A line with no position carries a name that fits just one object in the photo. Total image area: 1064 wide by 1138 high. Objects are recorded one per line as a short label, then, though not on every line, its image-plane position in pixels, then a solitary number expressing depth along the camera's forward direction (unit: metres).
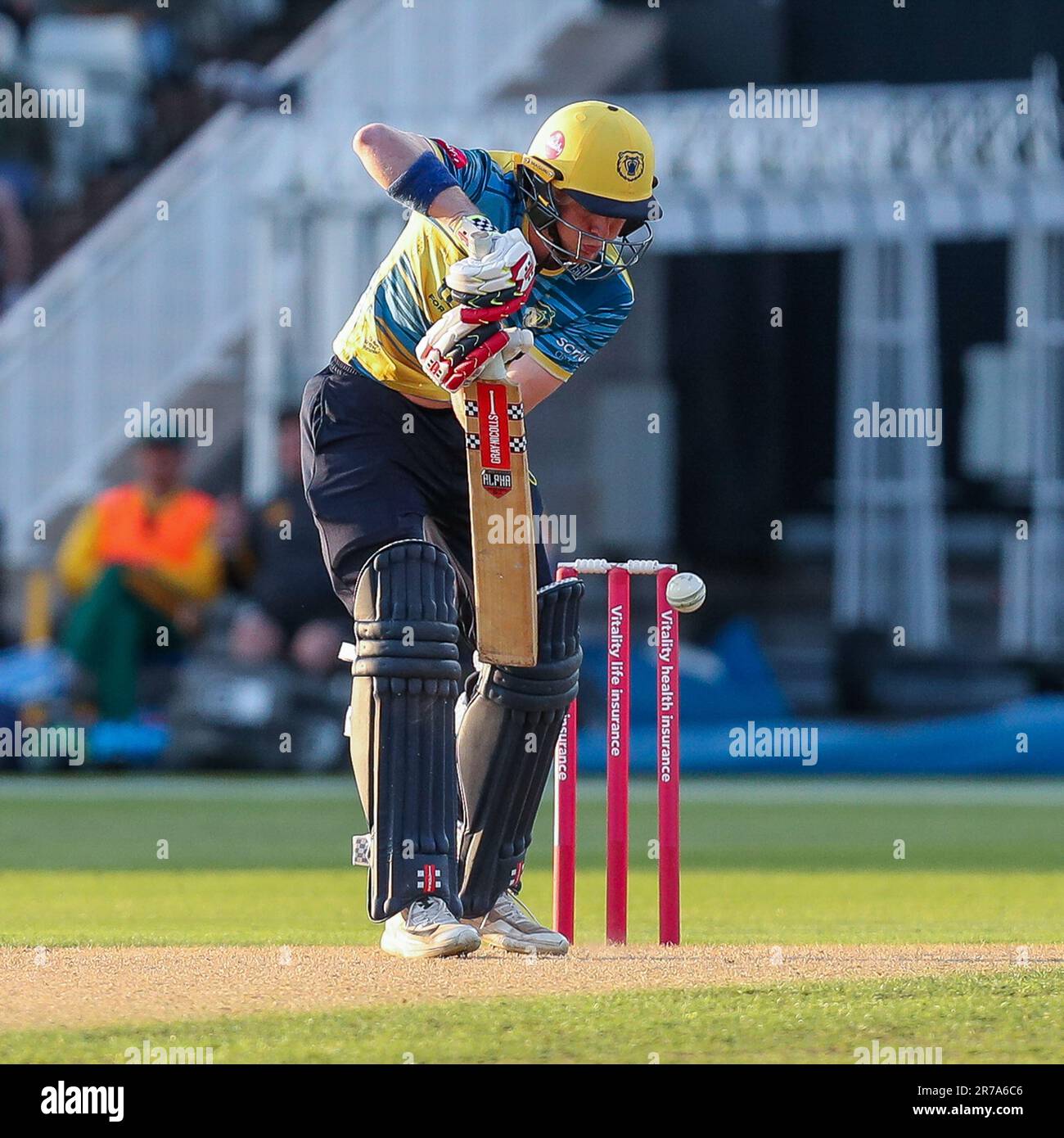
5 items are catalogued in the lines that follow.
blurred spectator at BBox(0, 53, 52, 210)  18.72
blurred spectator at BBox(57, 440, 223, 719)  13.14
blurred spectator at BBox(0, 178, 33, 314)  17.45
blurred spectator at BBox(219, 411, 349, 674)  12.58
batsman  4.91
